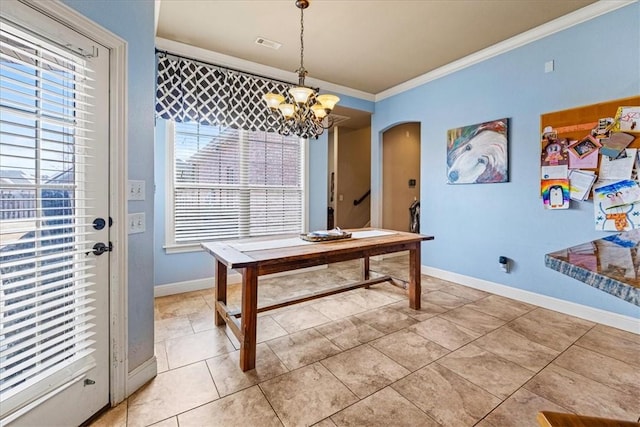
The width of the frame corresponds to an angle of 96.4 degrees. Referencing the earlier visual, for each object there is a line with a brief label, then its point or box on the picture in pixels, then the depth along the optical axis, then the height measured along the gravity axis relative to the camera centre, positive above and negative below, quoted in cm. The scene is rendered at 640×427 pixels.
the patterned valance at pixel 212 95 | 328 +142
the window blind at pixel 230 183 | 355 +36
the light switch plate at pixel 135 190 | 173 +12
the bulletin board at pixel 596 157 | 251 +52
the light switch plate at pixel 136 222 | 173 -8
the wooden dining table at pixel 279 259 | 199 -37
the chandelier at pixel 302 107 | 245 +93
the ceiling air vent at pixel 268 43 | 329 +197
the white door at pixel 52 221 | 118 -6
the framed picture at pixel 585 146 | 270 +64
